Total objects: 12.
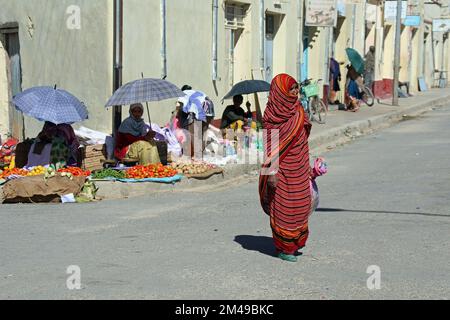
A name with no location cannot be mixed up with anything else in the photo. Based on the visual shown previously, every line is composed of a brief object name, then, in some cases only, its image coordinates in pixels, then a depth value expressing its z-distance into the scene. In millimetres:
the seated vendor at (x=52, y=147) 11414
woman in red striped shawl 6512
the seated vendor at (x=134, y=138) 11820
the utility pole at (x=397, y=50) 24984
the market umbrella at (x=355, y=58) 22953
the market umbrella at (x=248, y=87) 14547
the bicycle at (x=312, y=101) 19109
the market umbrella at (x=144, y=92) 11297
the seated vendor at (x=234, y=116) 14562
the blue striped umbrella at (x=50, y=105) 10742
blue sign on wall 31781
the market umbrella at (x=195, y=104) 13211
